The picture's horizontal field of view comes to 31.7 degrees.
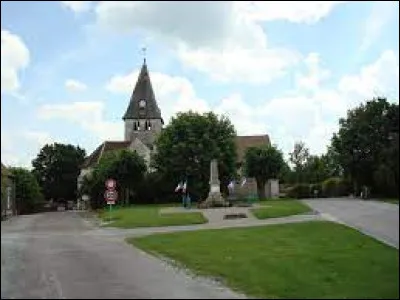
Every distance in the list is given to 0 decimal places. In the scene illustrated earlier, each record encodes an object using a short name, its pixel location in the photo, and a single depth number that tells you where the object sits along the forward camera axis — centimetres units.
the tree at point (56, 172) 13300
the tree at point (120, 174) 8532
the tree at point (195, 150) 8694
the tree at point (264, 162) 8994
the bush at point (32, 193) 7244
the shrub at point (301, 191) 9144
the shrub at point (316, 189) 8975
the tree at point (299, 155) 13900
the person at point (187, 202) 6462
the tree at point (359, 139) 7206
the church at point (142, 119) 12531
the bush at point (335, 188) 8794
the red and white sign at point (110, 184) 4798
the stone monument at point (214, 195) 5994
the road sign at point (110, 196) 4792
